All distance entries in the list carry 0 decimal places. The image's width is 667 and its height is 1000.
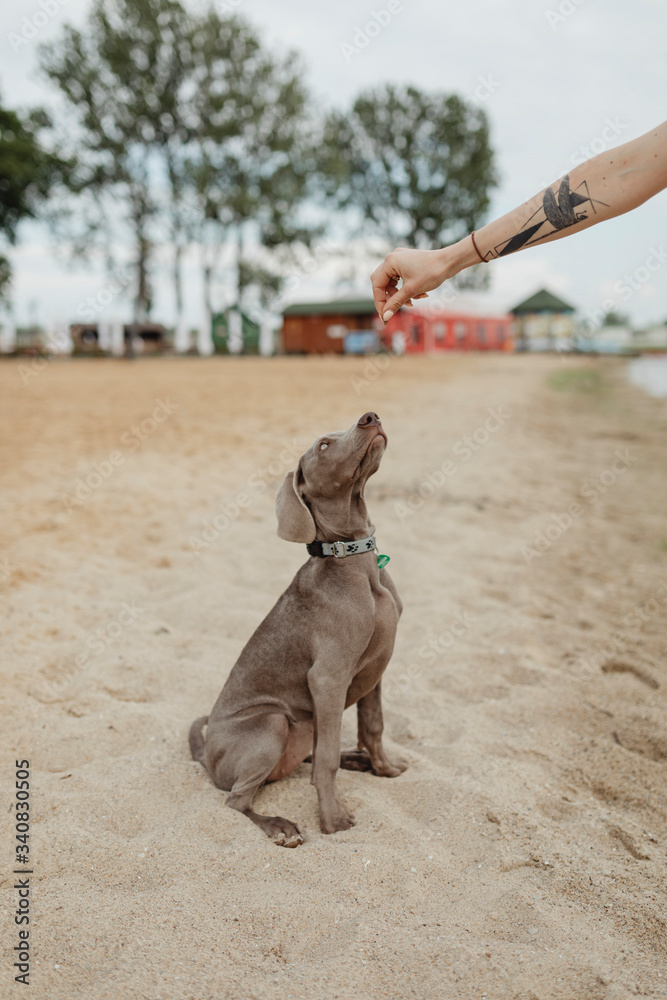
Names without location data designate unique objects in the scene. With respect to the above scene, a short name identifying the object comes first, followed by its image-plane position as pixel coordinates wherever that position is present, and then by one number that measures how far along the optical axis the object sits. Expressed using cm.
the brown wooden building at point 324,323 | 3938
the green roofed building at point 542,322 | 4644
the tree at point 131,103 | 2945
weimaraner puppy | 266
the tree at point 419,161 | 4509
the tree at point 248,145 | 3136
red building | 3562
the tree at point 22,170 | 2547
